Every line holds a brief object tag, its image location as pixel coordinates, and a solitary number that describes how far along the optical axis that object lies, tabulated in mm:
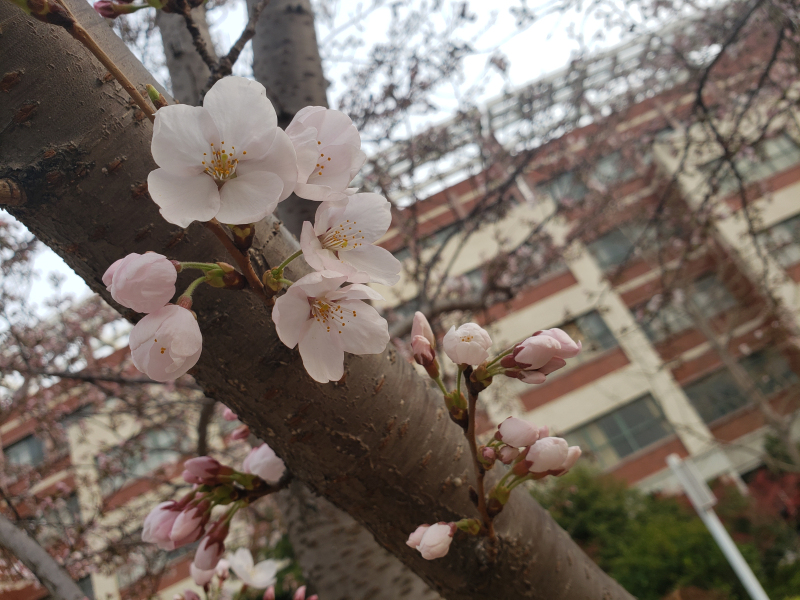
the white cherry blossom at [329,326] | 144
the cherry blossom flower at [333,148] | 149
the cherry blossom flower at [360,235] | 153
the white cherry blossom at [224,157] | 130
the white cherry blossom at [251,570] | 294
